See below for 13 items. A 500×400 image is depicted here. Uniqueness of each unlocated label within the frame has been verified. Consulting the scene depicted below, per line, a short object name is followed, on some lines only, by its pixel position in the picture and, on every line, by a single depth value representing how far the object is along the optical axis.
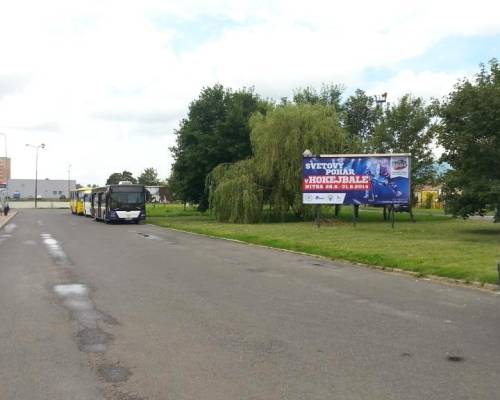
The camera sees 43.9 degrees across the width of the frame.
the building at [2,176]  118.01
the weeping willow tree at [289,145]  35.78
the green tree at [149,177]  153.38
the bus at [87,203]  53.94
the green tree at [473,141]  22.95
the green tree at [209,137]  42.06
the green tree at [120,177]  159.50
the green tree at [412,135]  37.50
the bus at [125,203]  40.56
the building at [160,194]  106.76
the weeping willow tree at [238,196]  35.84
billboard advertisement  29.50
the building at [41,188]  146.50
